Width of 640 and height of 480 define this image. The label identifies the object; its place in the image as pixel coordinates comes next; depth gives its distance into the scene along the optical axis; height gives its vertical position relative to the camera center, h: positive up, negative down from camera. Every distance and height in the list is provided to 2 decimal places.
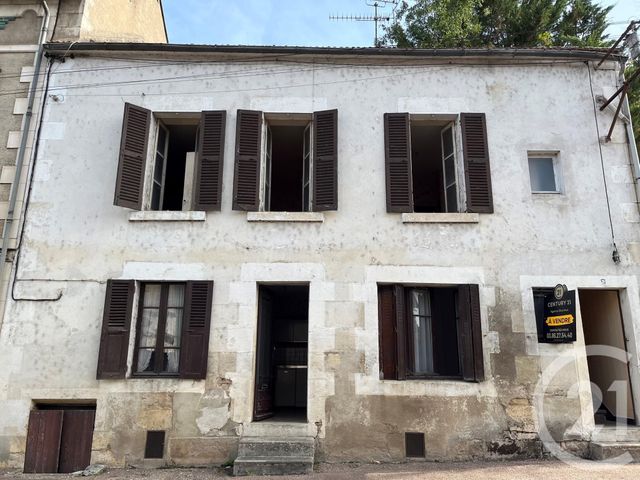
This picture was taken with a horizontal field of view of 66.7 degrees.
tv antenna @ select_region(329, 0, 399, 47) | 14.26 +9.73
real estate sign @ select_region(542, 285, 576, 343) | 6.87 +0.53
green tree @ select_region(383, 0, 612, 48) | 12.60 +9.06
